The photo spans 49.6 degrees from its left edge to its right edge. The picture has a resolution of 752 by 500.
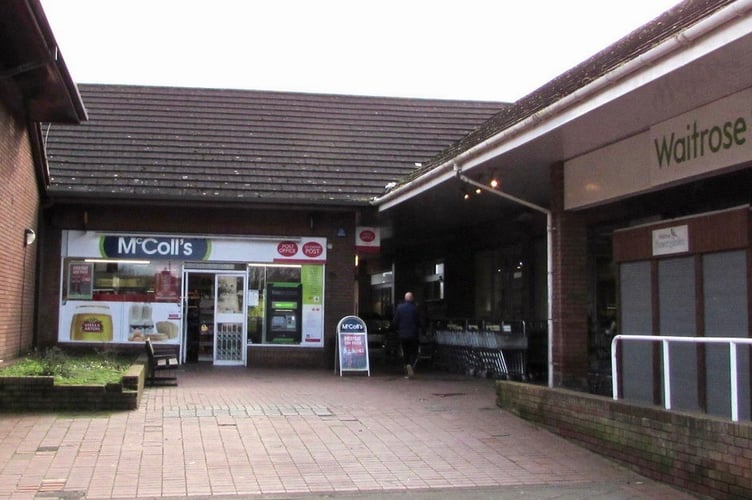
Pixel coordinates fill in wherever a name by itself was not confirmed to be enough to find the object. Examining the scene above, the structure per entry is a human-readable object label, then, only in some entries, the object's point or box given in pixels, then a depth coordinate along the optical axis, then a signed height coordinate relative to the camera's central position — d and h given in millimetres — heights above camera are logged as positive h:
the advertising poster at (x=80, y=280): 17312 +564
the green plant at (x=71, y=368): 11031 -920
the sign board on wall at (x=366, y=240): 18234 +1503
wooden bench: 13547 -967
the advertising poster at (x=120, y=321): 17203 -309
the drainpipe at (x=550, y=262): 12344 +691
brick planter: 10344 -1148
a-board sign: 16266 -807
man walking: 16203 -383
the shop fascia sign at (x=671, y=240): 8633 +733
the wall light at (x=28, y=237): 15202 +1309
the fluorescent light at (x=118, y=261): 17375 +972
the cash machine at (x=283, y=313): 17766 -138
